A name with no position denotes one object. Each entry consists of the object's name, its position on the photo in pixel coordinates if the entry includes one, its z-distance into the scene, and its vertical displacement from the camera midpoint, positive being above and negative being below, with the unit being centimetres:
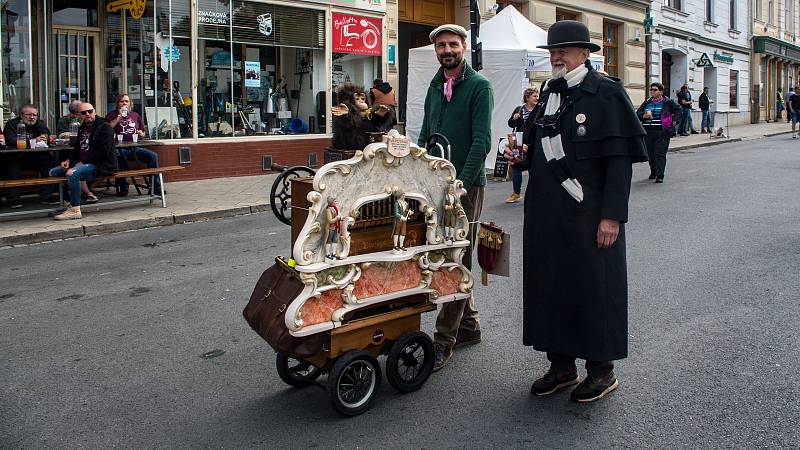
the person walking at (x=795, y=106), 2772 +233
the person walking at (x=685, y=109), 2836 +235
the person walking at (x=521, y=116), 1176 +90
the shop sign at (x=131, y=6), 1306 +301
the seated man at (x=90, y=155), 1032 +34
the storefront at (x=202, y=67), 1282 +209
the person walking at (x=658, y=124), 1366 +86
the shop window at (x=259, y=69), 1445 +218
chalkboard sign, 480 +6
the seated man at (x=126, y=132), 1205 +76
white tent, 1583 +235
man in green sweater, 454 +33
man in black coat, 387 -19
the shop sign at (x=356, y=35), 1634 +310
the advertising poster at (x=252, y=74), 1507 +207
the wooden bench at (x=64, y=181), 984 -1
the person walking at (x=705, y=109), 3083 +250
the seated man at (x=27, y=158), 1107 +34
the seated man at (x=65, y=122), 1268 +99
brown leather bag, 382 -70
